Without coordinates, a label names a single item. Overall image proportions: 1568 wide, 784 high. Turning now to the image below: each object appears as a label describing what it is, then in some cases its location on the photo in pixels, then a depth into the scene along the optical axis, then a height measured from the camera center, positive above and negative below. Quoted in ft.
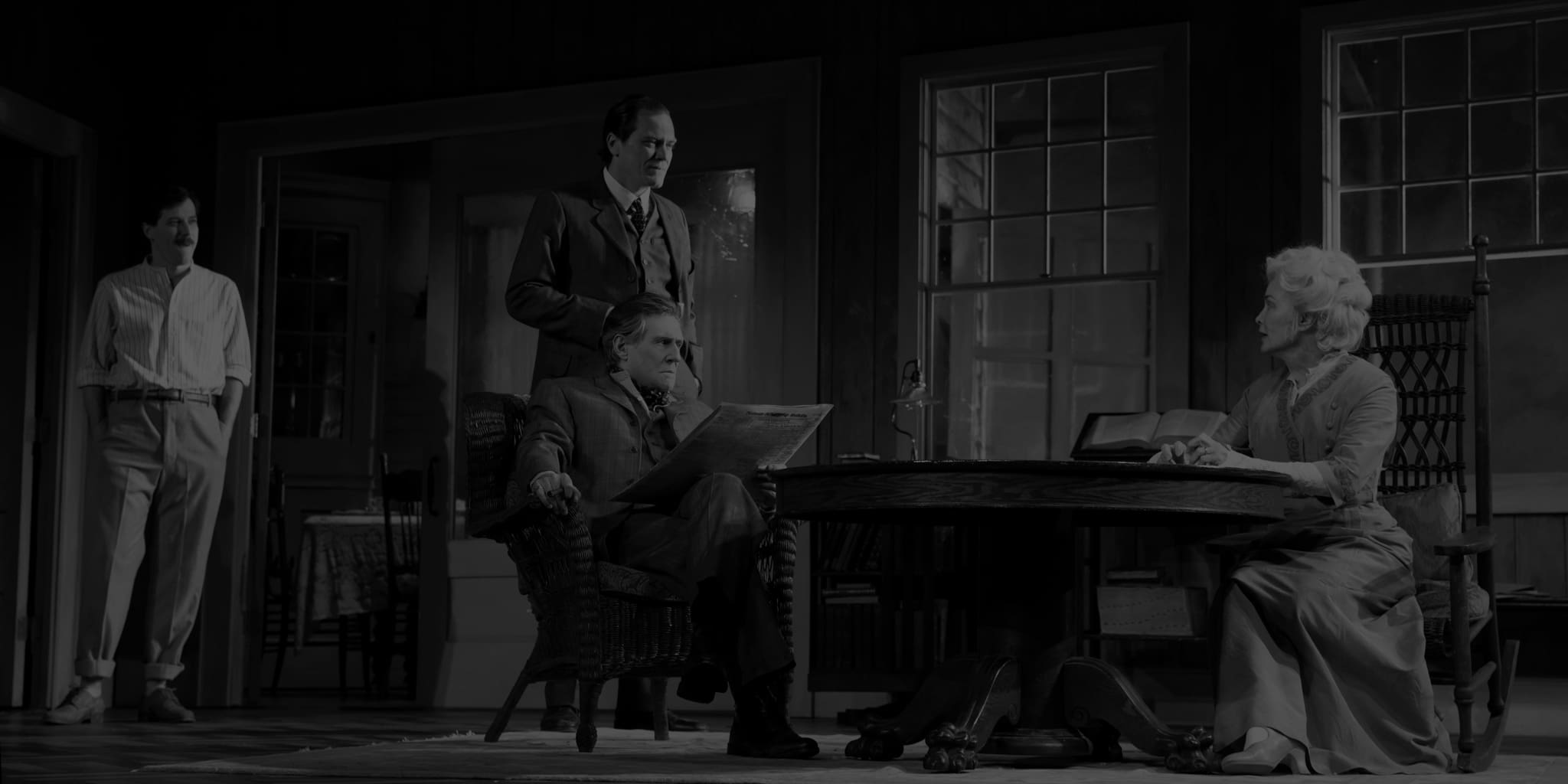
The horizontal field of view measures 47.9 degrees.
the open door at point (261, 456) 23.06 -0.35
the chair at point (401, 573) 25.63 -2.10
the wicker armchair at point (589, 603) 12.81 -1.23
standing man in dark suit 15.11 +1.61
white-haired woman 11.85 -0.95
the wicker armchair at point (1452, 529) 12.39 -0.59
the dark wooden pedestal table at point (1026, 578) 11.10 -0.96
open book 16.88 +0.15
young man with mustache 19.44 -0.16
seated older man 12.55 -0.48
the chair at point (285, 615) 26.35 -2.94
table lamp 16.84 +0.48
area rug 11.19 -2.26
